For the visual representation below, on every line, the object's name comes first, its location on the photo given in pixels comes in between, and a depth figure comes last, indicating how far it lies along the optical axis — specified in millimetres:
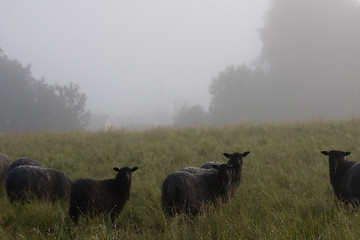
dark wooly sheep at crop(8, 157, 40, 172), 17298
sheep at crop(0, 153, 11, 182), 18764
